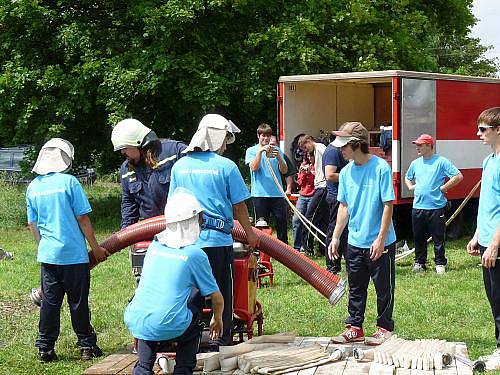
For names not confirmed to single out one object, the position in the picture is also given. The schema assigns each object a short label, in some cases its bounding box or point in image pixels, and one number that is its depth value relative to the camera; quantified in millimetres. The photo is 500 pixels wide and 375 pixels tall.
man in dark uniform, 6520
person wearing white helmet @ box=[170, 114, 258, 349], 6027
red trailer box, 12844
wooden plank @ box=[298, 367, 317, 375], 5945
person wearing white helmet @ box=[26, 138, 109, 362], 6734
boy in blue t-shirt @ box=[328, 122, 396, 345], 6715
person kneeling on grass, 4914
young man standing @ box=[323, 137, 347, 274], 10438
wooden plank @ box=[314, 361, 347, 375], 5934
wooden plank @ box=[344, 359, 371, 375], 5930
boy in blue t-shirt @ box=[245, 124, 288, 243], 11555
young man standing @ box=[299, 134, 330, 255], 11844
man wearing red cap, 11078
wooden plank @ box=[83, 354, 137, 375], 5906
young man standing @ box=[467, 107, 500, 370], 6133
